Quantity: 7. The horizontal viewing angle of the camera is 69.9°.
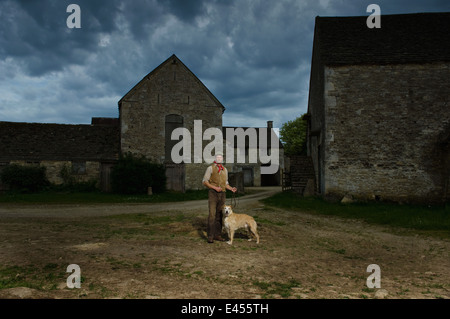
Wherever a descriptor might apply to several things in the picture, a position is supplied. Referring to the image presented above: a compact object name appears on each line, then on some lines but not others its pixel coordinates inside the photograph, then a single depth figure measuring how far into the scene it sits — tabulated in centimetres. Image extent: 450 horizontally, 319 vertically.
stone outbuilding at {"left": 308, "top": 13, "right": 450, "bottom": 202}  1603
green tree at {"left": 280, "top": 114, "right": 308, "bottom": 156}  4800
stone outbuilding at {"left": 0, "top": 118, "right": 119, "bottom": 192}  2309
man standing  763
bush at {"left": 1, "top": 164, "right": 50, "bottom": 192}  2170
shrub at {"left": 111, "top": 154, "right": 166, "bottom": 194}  2117
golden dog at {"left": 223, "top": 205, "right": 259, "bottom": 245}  740
